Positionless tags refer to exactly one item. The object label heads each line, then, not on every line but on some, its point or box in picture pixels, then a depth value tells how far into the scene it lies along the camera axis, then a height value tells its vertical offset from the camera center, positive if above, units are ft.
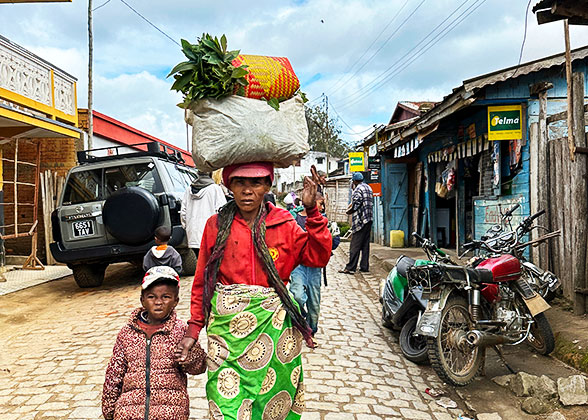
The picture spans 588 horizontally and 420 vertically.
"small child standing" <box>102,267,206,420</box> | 8.14 -2.65
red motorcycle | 13.85 -3.20
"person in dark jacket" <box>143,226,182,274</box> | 19.58 -1.65
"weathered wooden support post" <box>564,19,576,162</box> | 16.97 +3.08
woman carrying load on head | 7.28 -1.37
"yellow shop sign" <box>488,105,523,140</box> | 25.54 +4.52
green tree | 179.48 +29.01
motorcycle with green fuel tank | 15.75 -3.45
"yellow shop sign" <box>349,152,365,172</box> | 62.64 +6.39
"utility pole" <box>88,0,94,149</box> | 50.31 +17.27
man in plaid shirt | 31.99 -0.49
